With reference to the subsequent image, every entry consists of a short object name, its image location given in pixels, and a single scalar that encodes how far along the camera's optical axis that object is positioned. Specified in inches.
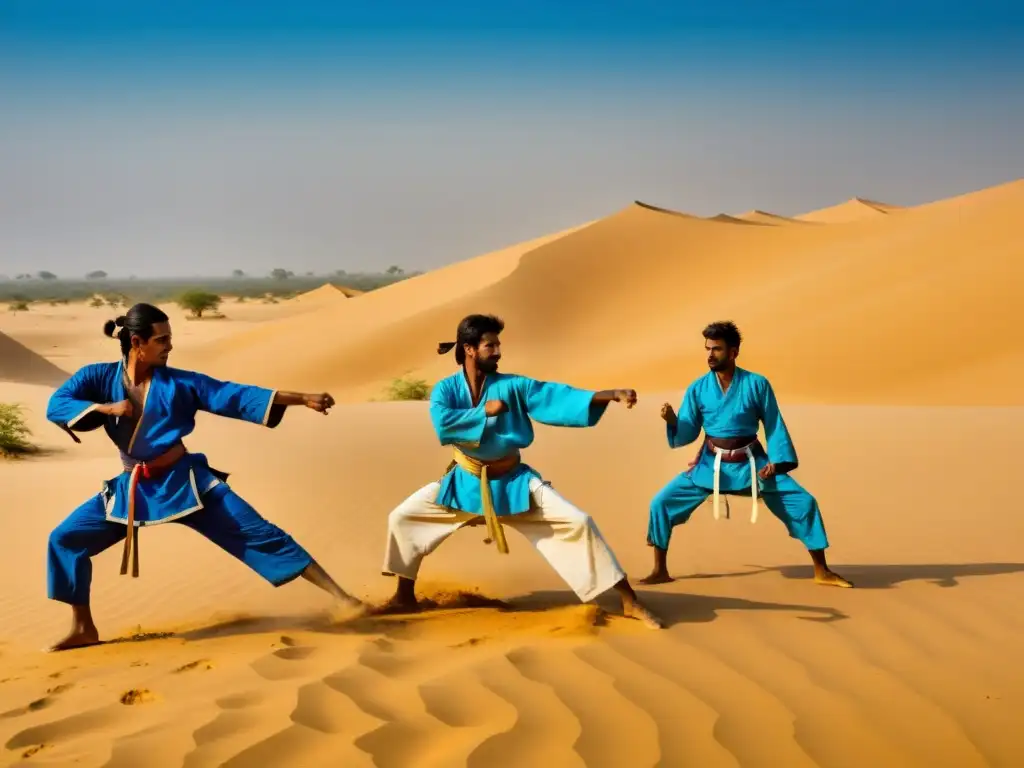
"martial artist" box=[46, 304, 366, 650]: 213.0
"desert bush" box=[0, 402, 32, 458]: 511.8
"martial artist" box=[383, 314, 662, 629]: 217.3
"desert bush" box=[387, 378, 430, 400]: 939.3
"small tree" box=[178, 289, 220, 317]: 2409.0
